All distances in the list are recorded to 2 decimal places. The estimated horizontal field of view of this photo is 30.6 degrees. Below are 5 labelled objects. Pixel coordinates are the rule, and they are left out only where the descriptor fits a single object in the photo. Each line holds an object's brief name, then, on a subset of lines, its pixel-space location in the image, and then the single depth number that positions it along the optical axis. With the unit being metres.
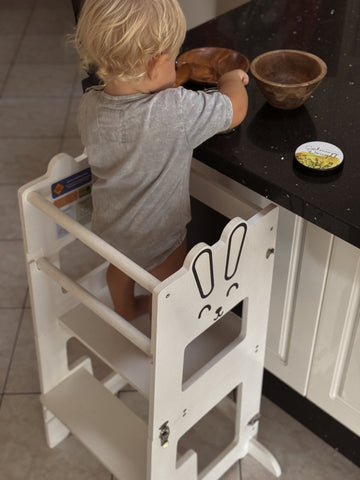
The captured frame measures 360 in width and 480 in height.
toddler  1.14
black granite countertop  1.21
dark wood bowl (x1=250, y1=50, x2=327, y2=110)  1.33
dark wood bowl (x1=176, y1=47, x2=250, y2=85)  1.48
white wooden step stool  1.20
